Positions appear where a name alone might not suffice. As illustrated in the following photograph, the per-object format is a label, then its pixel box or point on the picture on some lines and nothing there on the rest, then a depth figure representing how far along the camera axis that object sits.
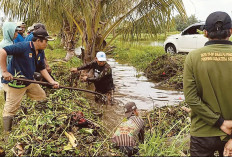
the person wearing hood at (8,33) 4.71
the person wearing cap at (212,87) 2.10
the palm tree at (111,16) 7.45
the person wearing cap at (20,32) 5.48
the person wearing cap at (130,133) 3.11
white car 12.70
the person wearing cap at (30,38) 5.31
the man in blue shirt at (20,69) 4.11
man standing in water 5.81
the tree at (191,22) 45.94
